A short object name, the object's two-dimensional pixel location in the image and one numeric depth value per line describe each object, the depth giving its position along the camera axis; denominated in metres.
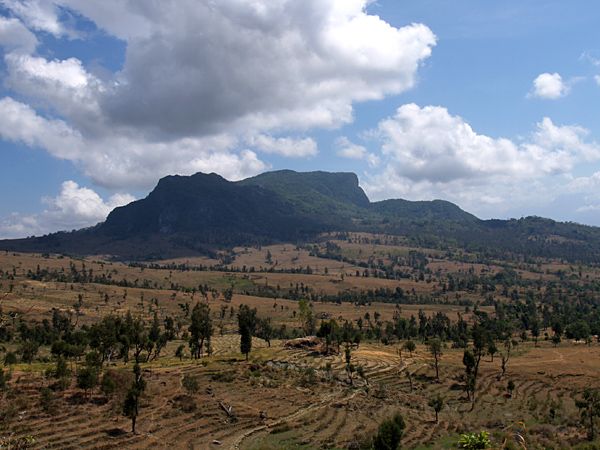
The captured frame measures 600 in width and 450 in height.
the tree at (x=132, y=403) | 57.59
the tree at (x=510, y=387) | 98.45
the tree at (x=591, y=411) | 64.79
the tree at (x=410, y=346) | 121.75
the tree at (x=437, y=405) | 75.19
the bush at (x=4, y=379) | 59.48
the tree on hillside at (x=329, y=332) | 125.62
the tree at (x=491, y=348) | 126.00
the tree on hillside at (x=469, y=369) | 93.93
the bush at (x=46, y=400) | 60.75
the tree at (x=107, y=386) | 68.44
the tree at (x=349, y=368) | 98.59
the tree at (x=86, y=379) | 66.44
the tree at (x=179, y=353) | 116.12
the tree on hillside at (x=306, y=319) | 158.05
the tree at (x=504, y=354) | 107.96
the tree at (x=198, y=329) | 115.12
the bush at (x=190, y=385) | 76.88
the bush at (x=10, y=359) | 96.89
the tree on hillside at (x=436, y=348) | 107.43
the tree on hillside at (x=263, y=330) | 152.88
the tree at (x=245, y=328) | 107.46
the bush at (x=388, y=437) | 45.50
